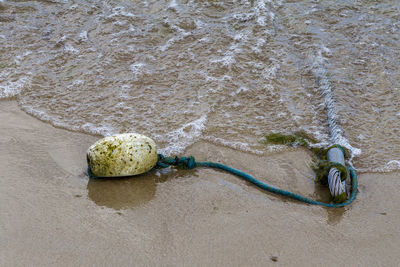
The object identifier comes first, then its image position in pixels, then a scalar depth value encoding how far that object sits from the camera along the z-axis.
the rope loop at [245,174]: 2.69
